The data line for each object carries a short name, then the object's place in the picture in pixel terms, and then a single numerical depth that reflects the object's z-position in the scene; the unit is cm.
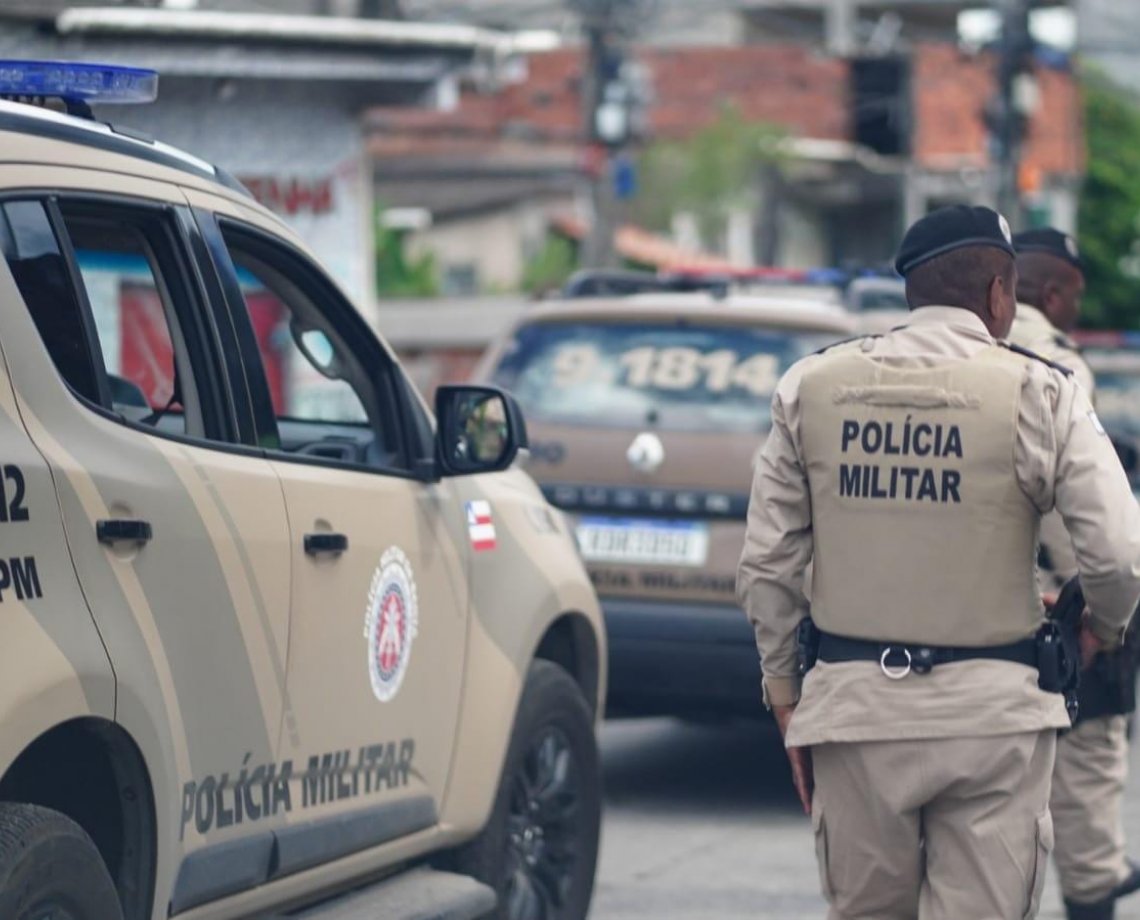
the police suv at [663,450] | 1580
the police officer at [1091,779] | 1194
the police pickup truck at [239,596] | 764
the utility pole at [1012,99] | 5344
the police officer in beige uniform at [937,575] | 838
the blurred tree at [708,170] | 6550
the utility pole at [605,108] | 4850
